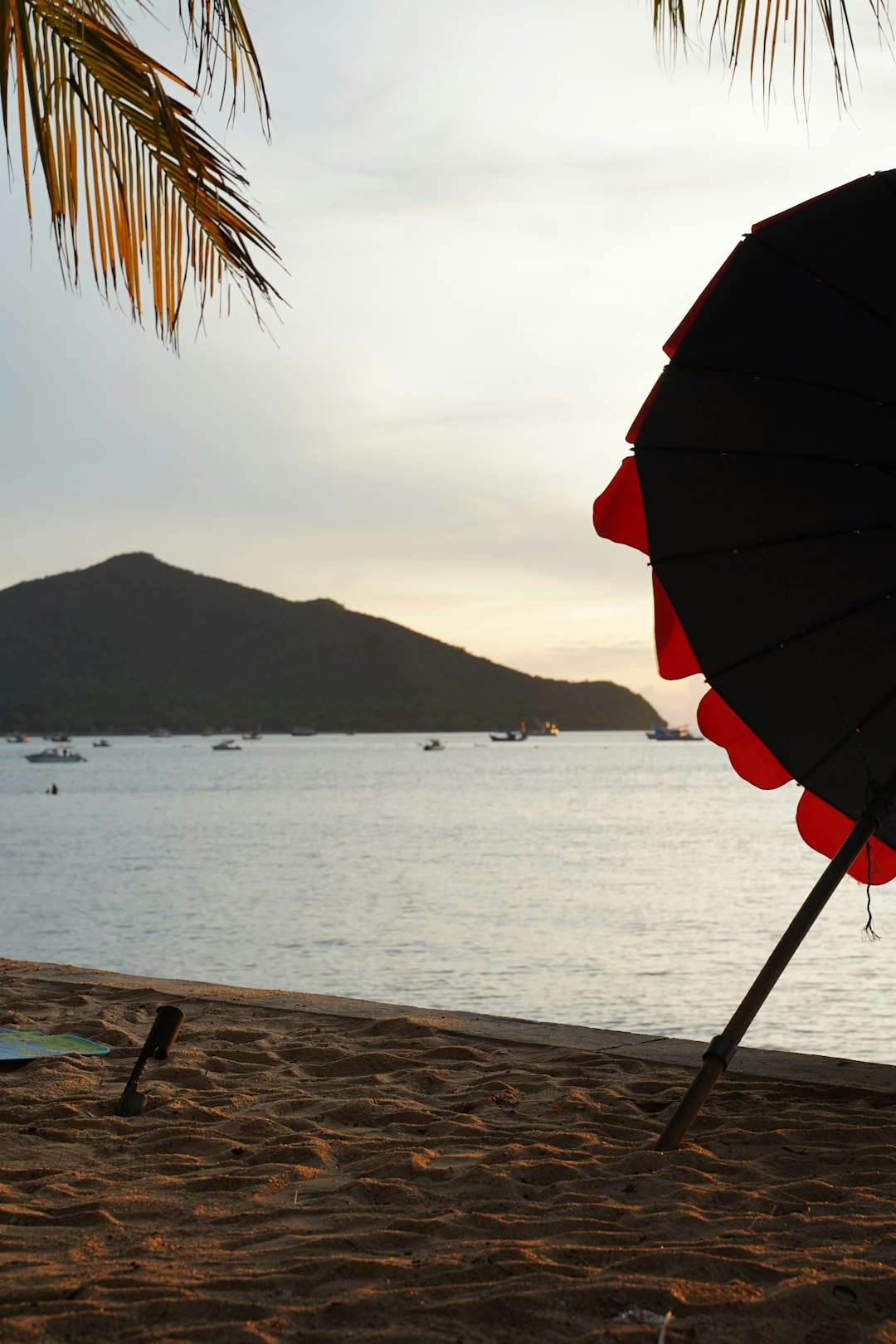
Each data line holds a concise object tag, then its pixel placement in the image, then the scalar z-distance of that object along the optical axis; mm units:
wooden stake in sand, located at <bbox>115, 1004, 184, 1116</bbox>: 4262
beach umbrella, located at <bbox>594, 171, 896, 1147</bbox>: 3730
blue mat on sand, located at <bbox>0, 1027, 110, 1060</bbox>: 5066
